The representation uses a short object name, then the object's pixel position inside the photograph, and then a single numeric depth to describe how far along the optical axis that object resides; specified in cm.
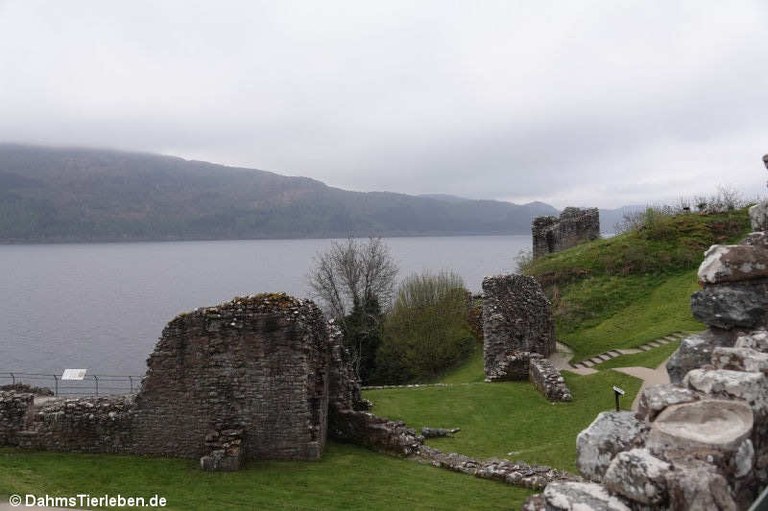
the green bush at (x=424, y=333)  3897
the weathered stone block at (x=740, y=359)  526
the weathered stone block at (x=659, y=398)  502
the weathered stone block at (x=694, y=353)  654
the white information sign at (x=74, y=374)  2153
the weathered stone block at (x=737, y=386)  481
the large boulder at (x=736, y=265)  664
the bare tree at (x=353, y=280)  4988
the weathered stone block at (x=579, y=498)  415
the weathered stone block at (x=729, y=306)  652
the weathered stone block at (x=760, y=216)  772
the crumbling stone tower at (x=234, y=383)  1583
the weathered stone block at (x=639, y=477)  402
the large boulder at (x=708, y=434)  421
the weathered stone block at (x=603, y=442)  479
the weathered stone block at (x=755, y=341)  595
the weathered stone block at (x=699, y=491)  391
